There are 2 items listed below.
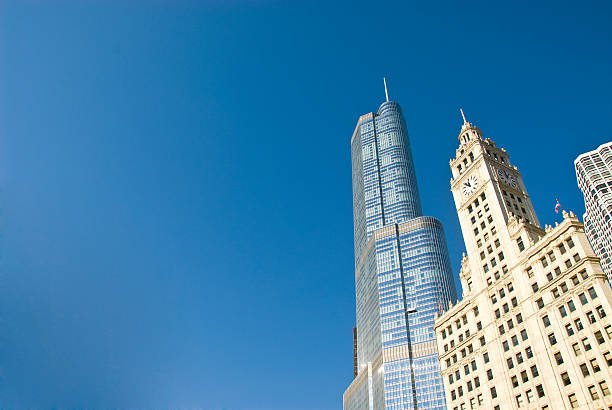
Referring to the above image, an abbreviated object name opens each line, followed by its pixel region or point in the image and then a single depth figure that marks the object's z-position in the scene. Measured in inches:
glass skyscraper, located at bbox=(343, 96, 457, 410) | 7514.8
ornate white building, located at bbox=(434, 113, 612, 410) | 2655.0
